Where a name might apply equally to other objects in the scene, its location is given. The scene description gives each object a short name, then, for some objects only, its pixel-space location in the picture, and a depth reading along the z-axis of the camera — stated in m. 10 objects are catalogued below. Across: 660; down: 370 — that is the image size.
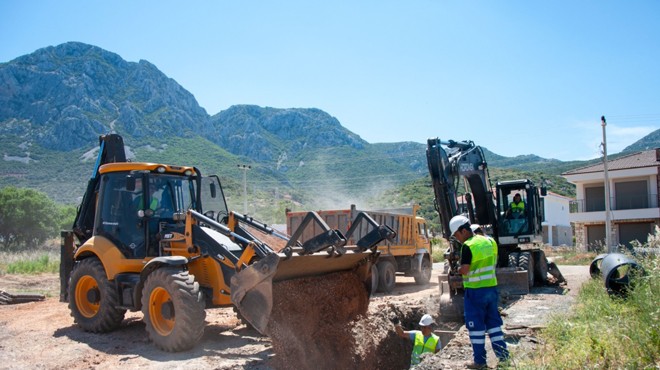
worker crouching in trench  7.29
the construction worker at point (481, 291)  6.10
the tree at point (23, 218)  33.94
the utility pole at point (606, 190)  25.41
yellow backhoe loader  6.68
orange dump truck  15.52
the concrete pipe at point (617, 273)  8.93
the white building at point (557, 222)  51.31
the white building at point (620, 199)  34.38
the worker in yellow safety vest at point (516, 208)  13.47
